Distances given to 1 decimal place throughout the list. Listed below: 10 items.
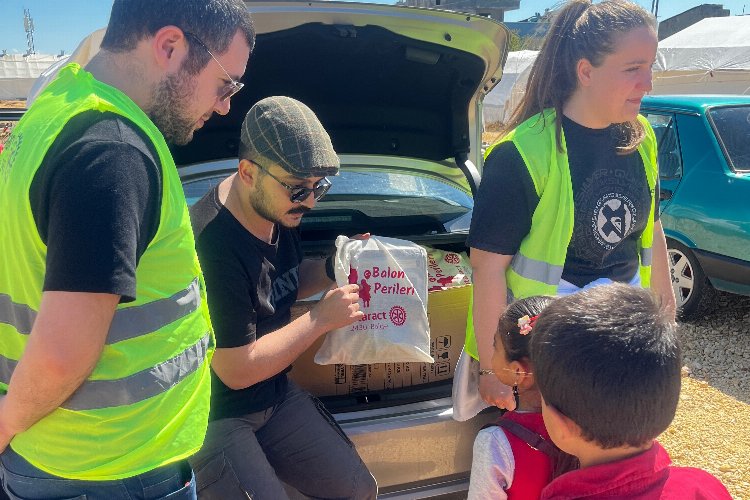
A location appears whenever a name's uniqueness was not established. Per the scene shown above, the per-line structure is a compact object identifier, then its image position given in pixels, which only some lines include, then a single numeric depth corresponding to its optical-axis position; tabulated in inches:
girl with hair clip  60.4
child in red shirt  47.6
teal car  180.2
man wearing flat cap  69.8
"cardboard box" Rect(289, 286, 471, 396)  90.4
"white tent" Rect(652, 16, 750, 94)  564.1
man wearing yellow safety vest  42.2
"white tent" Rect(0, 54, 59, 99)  1823.7
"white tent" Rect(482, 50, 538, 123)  880.9
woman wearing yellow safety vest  72.6
